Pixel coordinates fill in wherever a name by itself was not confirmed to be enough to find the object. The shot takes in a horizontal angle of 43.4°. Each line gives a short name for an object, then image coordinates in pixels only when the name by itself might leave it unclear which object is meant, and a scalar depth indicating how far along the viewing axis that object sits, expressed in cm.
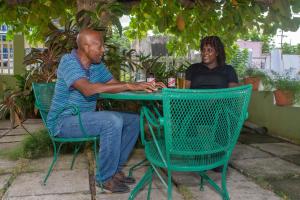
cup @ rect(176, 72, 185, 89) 402
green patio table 252
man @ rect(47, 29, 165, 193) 278
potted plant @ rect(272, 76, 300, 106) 523
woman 385
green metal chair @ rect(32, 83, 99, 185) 302
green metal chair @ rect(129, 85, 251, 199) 207
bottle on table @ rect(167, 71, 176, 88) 349
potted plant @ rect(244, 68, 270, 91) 586
